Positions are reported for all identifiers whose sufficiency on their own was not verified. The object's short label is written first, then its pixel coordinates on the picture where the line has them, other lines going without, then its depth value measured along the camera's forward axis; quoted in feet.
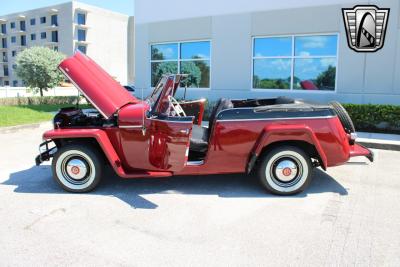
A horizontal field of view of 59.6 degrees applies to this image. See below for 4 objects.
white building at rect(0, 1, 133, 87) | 186.91
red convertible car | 15.10
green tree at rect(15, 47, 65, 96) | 76.89
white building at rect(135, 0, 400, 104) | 33.91
